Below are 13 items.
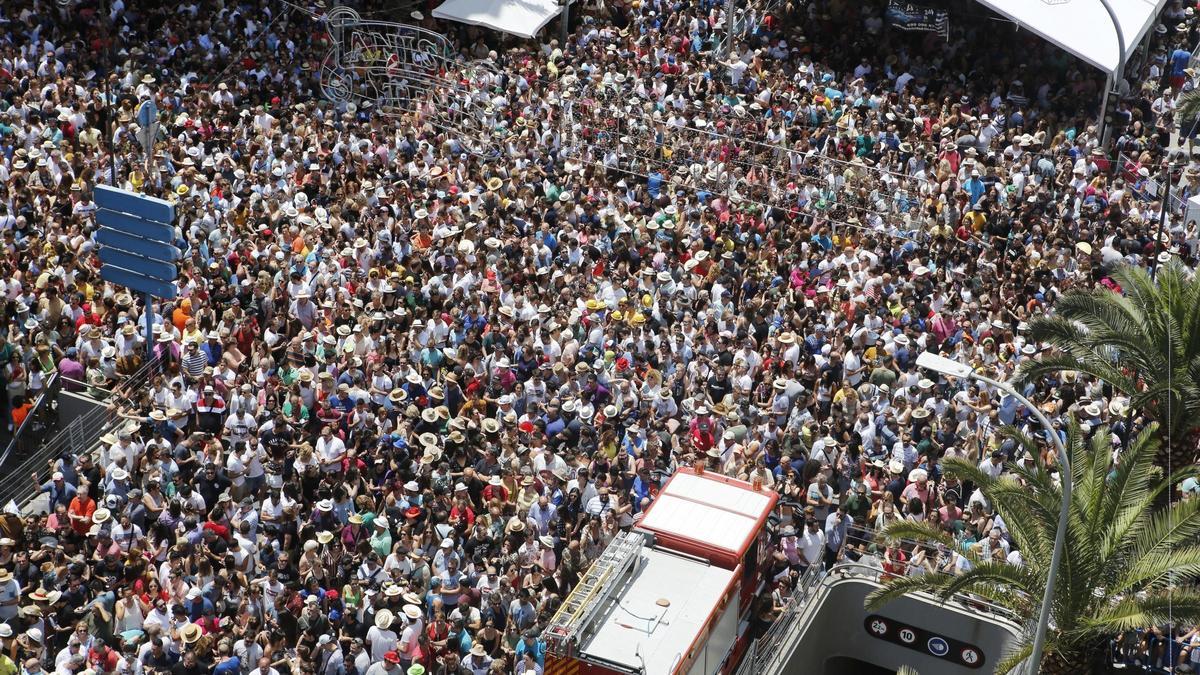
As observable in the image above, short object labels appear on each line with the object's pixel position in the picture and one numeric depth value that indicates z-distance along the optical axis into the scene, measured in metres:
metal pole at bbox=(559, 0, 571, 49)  35.78
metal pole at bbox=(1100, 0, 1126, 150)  27.25
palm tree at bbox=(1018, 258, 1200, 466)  20.28
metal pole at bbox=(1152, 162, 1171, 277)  25.15
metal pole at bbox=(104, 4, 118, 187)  28.22
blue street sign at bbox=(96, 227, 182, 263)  23.55
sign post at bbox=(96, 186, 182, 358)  23.52
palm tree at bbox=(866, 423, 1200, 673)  17.83
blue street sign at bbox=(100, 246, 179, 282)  23.52
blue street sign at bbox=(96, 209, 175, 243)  23.59
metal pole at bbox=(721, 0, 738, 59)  34.78
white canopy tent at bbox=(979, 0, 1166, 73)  32.88
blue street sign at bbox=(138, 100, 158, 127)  26.23
